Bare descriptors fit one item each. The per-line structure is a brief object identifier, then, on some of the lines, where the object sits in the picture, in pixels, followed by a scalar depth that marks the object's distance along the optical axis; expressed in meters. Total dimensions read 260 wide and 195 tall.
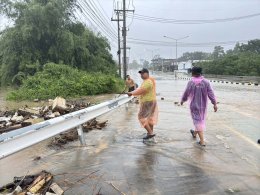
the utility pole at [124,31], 20.92
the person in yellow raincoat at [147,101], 4.73
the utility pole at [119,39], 27.49
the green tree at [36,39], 16.78
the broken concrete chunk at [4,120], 6.19
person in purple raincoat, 4.54
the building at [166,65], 74.32
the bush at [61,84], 13.61
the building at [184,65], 63.62
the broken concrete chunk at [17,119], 5.81
